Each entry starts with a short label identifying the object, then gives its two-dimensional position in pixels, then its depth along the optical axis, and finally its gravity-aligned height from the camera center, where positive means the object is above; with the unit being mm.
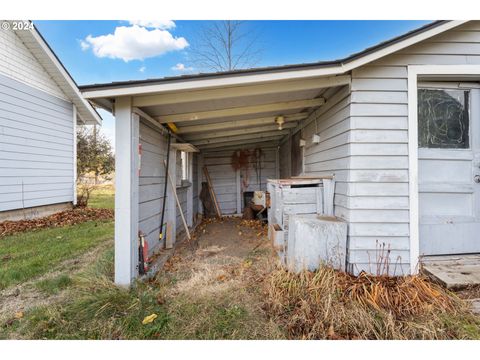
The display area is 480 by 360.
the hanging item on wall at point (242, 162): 7895 +552
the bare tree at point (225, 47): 10797 +5911
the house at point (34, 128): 6227 +1505
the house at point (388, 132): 2721 +547
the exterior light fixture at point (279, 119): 4304 +1037
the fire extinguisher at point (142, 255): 3068 -933
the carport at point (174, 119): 2705 +949
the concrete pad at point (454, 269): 2484 -1008
